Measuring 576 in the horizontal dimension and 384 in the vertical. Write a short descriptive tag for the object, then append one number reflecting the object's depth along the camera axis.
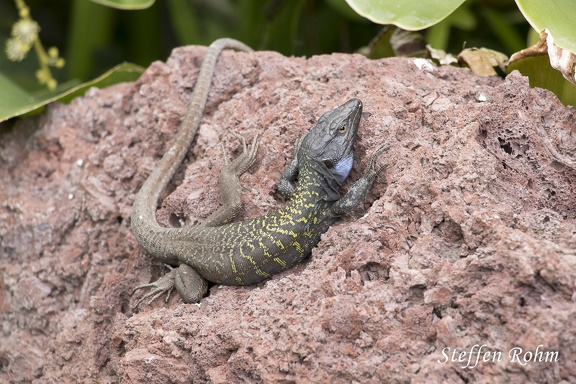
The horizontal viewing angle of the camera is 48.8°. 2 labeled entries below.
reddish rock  2.88
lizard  3.81
